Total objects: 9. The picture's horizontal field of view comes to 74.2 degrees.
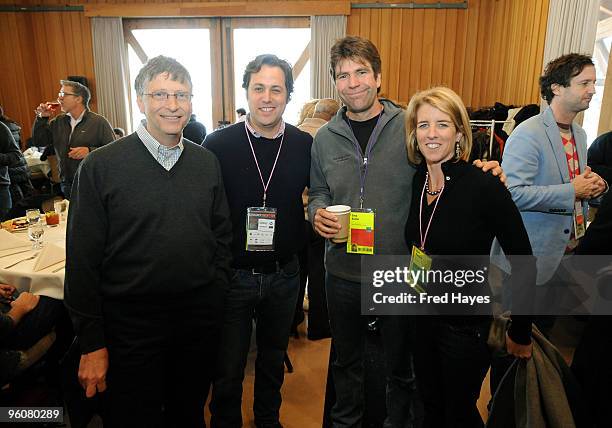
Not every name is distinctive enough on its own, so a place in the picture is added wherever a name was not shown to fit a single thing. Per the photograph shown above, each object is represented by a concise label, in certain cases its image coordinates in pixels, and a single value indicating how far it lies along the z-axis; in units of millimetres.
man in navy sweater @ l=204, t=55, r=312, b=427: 1647
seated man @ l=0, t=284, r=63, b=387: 1740
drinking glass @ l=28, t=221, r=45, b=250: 2334
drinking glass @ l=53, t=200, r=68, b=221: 3018
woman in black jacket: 1338
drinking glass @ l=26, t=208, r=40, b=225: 2592
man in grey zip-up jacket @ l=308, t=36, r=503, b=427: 1615
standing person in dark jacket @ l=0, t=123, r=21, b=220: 3928
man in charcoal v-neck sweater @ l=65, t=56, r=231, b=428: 1328
